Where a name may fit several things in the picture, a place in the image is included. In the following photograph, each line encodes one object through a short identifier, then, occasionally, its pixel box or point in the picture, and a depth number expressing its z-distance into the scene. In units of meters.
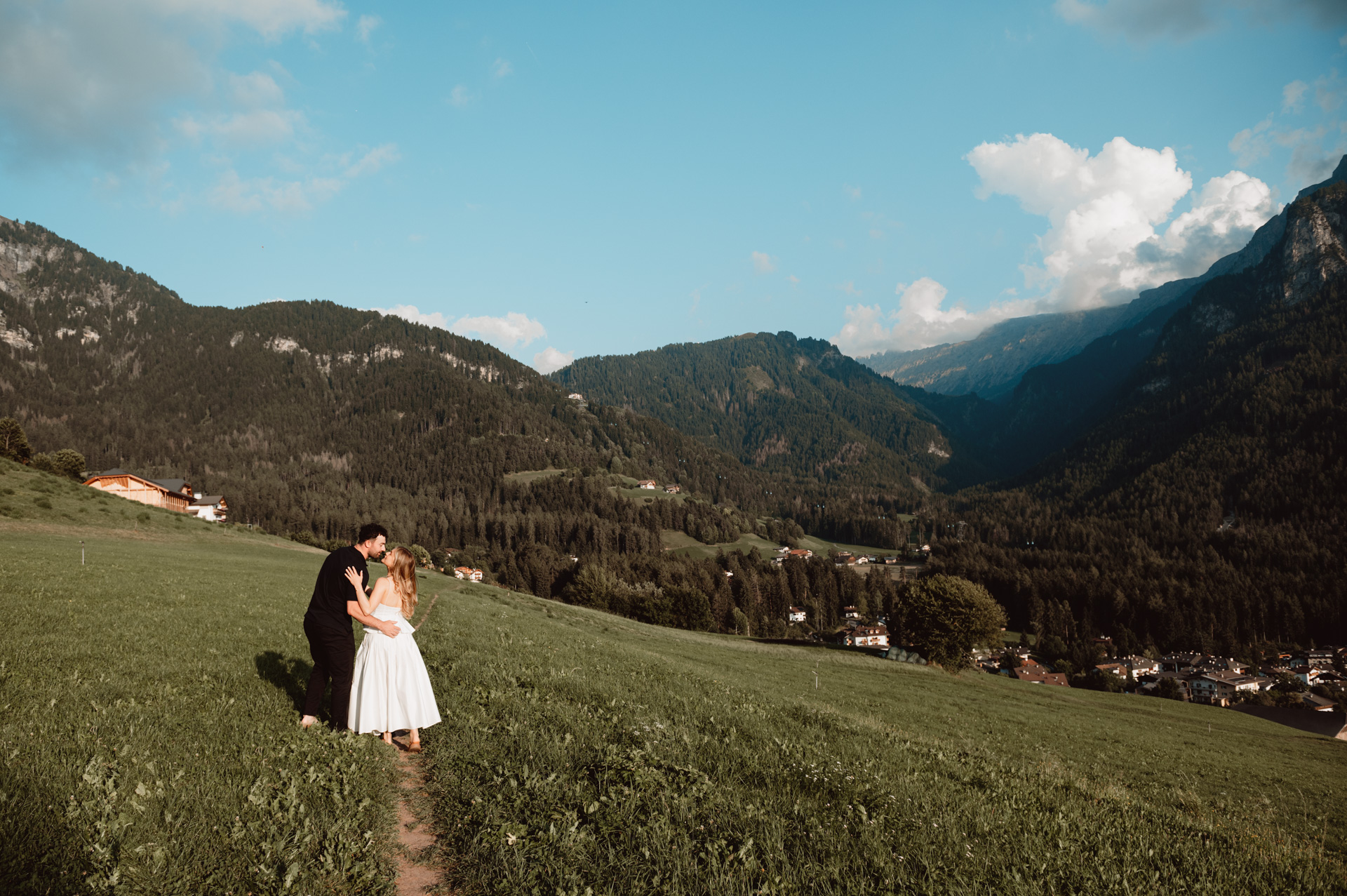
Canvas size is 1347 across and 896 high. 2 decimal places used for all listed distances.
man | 8.93
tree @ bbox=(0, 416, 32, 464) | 77.31
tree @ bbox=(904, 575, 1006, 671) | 66.81
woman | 8.76
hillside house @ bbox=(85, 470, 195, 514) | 99.31
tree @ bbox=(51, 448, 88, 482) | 86.62
